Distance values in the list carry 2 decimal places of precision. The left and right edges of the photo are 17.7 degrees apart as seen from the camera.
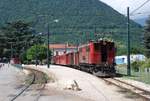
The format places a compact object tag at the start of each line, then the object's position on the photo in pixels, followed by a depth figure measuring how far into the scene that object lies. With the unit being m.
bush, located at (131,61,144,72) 58.63
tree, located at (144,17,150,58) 82.62
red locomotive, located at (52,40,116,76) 45.50
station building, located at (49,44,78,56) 166.18
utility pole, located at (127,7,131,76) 44.28
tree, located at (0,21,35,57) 154.50
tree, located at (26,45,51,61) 127.01
